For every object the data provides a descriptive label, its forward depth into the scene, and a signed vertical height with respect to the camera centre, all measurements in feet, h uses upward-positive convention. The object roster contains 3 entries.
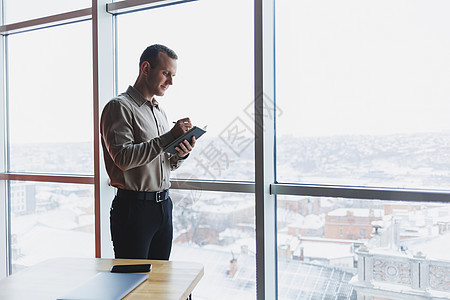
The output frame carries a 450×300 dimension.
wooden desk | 4.03 -1.46
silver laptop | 3.87 -1.43
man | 6.42 -0.15
